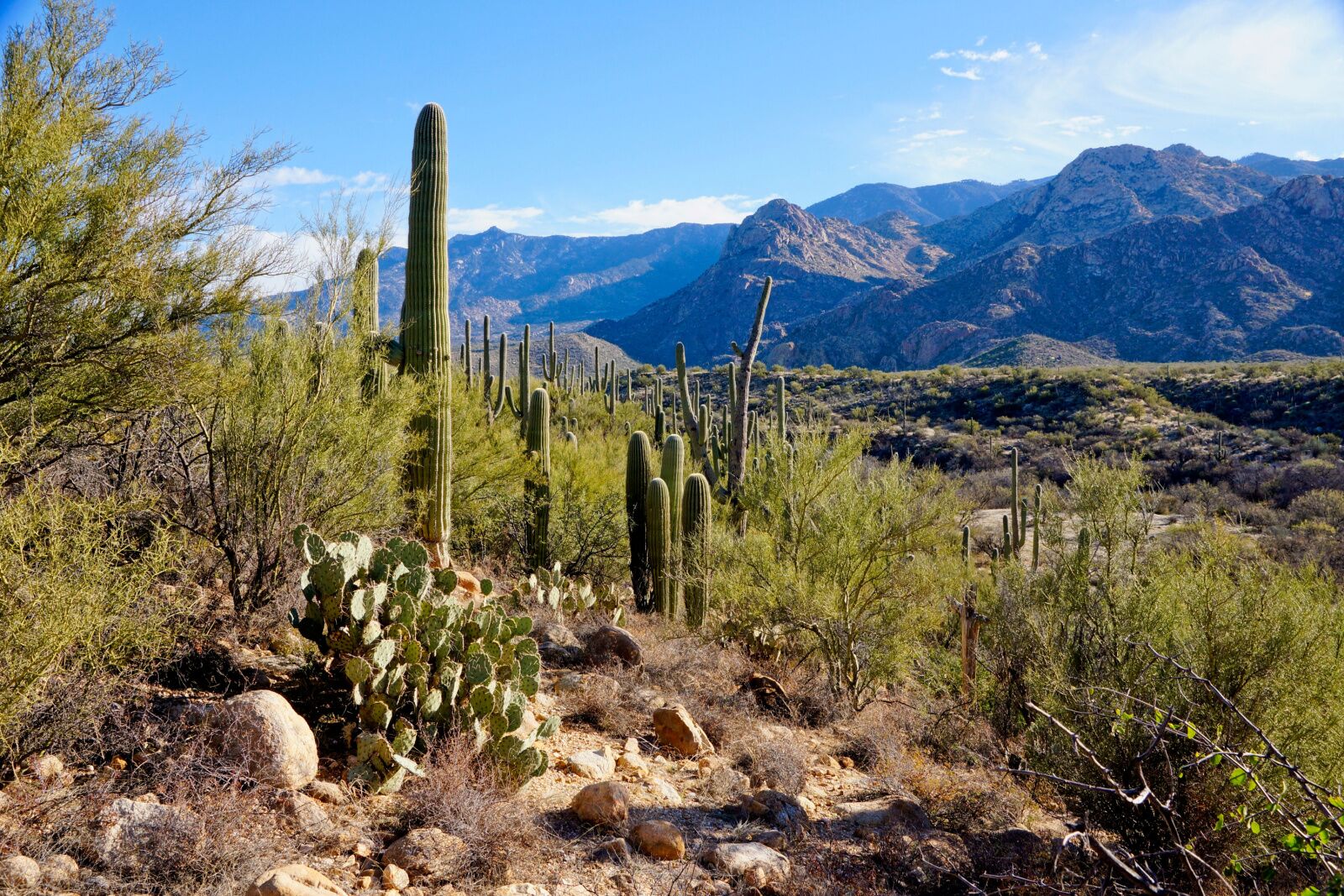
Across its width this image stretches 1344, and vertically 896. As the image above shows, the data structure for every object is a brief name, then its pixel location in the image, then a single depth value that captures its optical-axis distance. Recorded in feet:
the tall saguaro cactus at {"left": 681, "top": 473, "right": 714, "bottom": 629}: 33.96
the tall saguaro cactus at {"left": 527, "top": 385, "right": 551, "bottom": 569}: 39.27
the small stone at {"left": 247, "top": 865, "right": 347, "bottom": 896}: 10.14
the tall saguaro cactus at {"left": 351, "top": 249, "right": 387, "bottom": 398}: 23.08
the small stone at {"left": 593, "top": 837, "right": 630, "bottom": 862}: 13.89
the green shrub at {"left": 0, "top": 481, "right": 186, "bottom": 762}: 10.69
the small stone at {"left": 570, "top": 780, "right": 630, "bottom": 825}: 14.79
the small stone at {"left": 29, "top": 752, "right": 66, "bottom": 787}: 11.62
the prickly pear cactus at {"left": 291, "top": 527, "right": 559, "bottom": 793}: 14.58
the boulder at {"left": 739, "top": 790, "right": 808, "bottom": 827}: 16.71
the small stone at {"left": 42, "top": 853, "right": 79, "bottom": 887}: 9.89
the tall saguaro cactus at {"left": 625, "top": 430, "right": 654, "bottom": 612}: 37.50
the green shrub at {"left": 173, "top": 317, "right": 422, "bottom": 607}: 18.07
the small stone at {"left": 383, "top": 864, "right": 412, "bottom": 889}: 11.66
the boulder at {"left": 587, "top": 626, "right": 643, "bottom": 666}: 24.02
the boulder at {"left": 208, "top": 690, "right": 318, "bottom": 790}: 12.85
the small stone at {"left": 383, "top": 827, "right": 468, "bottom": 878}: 12.10
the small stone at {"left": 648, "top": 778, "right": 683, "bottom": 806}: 16.85
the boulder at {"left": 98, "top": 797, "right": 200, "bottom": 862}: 10.64
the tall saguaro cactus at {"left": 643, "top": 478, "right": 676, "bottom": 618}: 34.42
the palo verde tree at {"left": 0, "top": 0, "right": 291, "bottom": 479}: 16.31
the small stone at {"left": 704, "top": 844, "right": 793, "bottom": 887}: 13.98
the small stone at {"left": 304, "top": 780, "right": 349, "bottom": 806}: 13.30
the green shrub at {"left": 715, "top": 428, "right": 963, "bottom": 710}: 27.73
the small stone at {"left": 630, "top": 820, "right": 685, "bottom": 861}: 14.35
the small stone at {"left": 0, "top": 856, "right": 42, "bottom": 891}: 9.59
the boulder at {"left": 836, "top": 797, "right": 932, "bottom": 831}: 17.26
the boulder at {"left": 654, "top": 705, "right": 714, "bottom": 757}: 19.71
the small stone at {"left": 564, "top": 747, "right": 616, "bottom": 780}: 17.15
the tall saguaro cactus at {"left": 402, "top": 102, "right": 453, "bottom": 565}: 27.89
